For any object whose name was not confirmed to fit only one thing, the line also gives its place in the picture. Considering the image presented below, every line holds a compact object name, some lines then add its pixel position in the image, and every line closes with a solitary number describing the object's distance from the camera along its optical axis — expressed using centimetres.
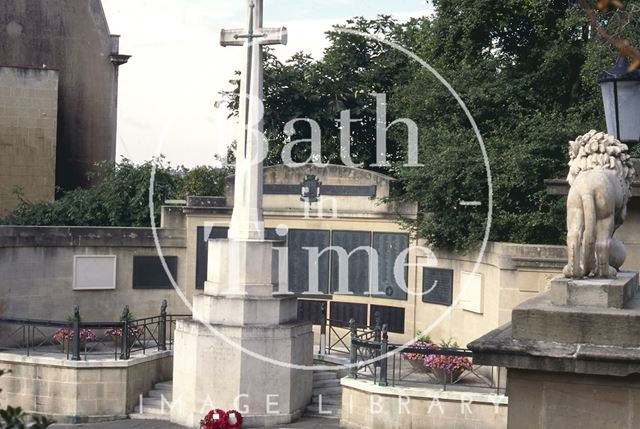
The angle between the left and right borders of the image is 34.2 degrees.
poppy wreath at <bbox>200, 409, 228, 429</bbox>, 1538
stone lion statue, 685
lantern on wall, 774
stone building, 3281
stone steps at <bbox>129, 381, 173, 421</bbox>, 1892
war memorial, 1739
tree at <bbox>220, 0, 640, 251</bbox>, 2025
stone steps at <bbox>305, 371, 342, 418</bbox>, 1841
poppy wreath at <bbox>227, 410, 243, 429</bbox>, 1548
